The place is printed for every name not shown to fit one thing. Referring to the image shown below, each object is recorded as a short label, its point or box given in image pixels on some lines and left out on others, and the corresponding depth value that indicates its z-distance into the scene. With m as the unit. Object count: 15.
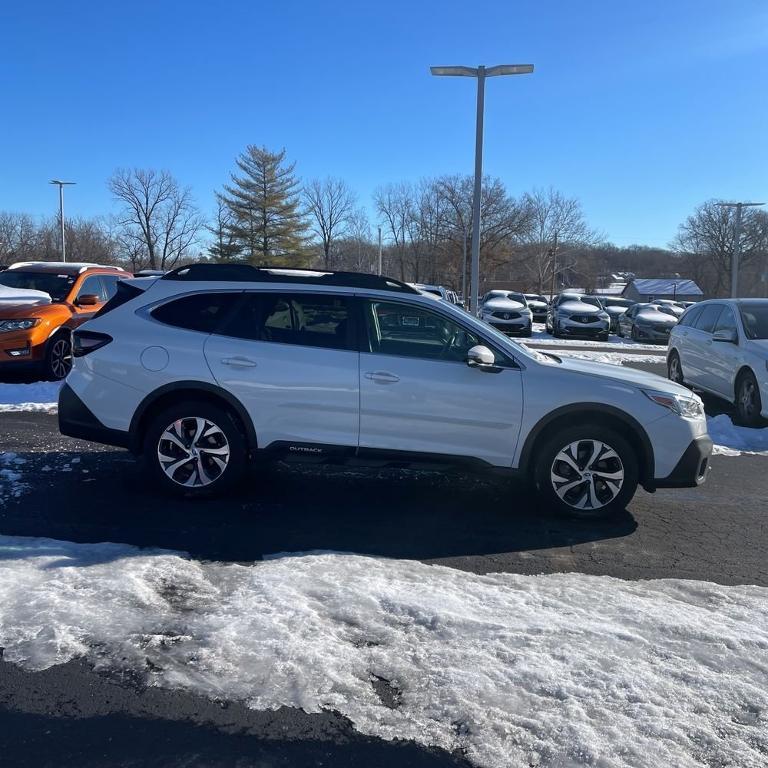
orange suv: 10.15
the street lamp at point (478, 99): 16.27
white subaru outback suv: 5.23
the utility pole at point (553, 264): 74.01
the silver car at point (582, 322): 27.39
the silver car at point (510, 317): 26.34
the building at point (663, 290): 88.31
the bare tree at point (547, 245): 74.00
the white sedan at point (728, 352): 9.21
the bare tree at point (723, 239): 81.06
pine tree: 54.69
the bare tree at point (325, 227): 67.12
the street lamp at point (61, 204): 41.10
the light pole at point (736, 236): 40.58
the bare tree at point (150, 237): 59.66
